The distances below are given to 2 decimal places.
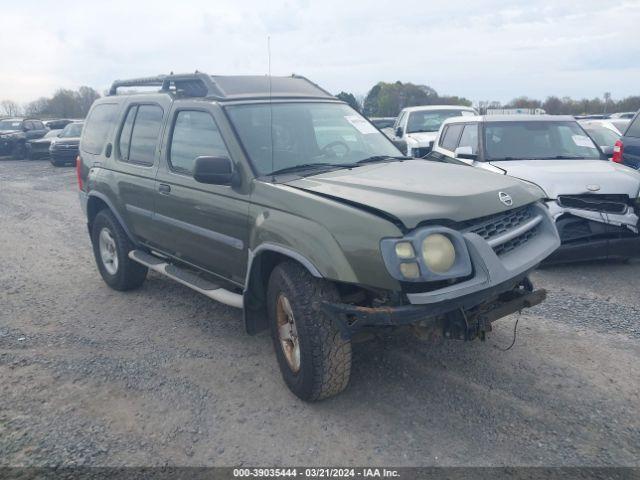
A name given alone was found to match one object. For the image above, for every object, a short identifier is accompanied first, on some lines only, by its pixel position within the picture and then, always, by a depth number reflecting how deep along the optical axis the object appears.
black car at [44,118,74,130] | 28.97
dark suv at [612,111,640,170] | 7.93
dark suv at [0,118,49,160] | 25.05
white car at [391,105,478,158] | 13.09
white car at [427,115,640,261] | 5.91
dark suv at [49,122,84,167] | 20.02
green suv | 3.06
